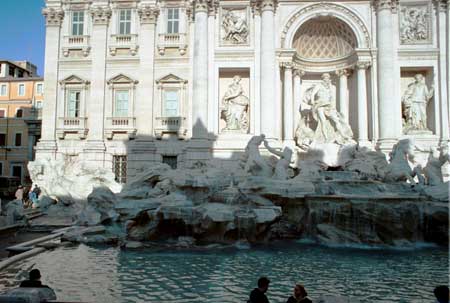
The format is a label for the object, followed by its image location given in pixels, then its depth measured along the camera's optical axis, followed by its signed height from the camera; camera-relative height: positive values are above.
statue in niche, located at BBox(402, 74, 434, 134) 20.14 +3.79
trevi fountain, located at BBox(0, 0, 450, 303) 12.11 +2.92
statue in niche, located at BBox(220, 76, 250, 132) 20.67 +3.68
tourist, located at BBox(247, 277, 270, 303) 4.73 -1.35
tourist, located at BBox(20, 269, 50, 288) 5.69 -1.46
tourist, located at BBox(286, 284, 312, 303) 4.68 -1.34
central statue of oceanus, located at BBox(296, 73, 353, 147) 19.55 +3.05
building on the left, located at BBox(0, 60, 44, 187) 37.03 +5.42
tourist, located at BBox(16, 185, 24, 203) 18.88 -0.71
